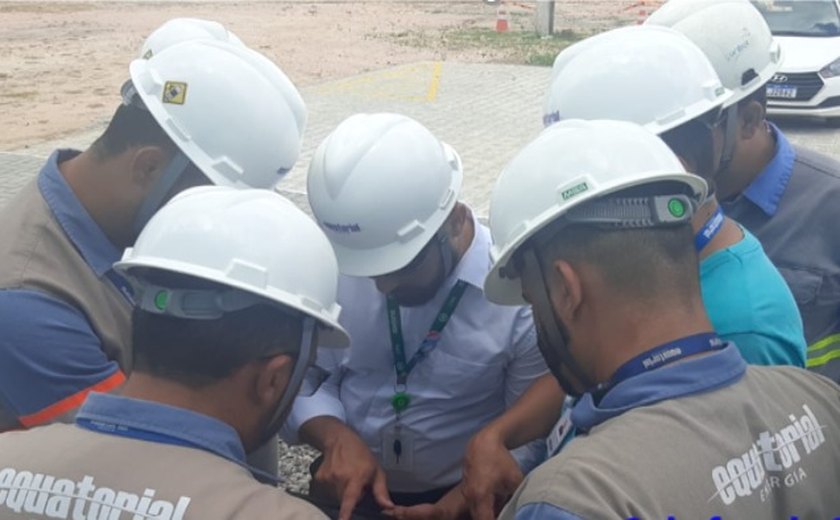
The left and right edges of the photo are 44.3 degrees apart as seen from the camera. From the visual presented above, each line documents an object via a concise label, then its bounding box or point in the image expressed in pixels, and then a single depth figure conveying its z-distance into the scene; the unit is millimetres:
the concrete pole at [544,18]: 20922
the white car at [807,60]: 11383
